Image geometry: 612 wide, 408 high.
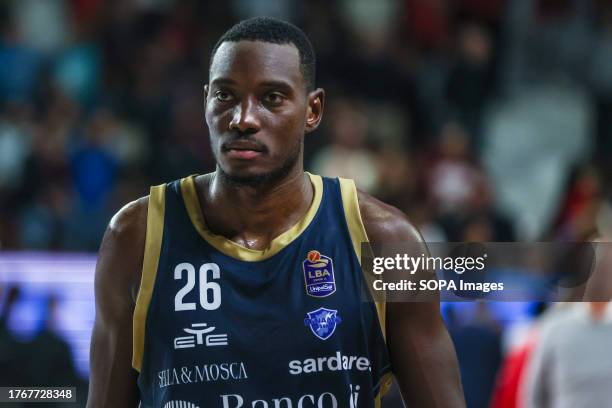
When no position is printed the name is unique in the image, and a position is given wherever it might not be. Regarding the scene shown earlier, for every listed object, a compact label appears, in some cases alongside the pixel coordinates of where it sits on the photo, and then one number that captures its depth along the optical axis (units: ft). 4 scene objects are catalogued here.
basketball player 21.18
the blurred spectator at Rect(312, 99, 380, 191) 59.52
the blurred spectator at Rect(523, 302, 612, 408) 33.30
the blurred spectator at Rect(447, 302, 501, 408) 43.52
